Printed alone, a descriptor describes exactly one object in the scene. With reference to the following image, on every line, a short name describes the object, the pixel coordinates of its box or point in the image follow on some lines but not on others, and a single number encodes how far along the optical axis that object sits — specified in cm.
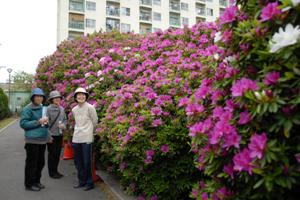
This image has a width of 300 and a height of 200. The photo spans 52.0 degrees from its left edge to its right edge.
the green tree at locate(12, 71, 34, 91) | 5315
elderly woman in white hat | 550
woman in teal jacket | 536
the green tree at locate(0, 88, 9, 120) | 2517
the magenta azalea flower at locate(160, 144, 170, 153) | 388
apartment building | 3634
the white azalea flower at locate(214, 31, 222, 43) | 214
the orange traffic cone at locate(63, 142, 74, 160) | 849
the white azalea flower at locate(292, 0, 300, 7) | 155
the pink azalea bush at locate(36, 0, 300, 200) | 157
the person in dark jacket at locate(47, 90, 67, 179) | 641
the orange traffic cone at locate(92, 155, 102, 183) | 613
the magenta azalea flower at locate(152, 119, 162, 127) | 395
